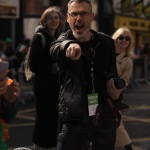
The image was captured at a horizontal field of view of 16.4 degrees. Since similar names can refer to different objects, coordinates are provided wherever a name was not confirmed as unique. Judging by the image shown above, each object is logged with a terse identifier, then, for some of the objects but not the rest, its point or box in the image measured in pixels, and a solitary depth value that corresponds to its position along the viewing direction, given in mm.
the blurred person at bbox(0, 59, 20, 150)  3146
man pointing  3689
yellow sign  28650
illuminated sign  18186
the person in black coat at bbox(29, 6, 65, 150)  5289
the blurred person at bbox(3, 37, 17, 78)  13023
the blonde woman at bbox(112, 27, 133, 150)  6023
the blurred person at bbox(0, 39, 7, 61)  14468
